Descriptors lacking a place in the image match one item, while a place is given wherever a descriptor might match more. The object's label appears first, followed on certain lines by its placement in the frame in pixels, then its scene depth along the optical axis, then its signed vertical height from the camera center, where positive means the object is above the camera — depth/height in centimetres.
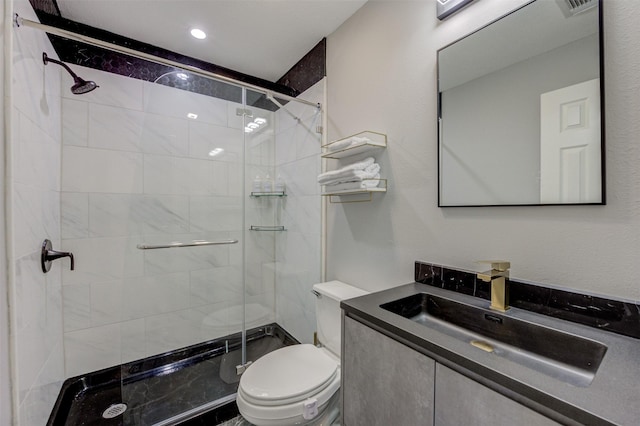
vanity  50 -39
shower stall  175 -13
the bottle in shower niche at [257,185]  221 +23
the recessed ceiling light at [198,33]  181 +126
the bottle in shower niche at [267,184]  227 +24
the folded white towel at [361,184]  139 +15
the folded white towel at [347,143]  142 +39
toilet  116 -81
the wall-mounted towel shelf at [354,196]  140 +10
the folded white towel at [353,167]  140 +24
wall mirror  80 +36
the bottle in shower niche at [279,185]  231 +23
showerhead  145 +74
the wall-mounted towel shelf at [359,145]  142 +37
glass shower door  191 -31
